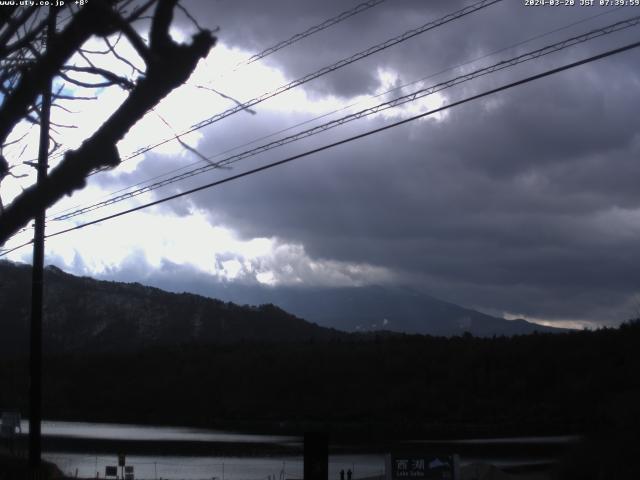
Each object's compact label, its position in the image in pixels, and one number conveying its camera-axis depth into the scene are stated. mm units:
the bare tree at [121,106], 5391
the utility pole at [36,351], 21453
